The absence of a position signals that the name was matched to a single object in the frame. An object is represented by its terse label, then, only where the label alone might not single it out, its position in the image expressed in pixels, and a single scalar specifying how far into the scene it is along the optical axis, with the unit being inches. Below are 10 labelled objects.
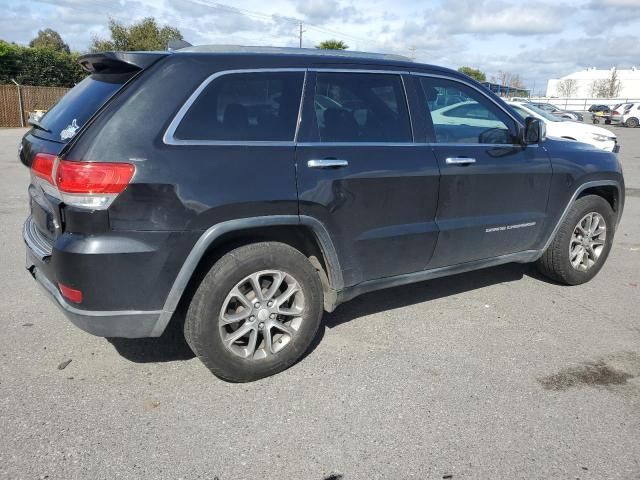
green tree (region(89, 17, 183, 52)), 1325.0
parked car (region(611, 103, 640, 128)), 1349.7
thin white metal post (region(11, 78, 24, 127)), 896.1
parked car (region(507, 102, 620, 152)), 489.1
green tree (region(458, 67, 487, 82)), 3043.8
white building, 3563.0
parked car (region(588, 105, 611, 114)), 1544.3
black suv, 110.7
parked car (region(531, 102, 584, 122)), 1002.2
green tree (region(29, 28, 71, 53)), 2627.0
